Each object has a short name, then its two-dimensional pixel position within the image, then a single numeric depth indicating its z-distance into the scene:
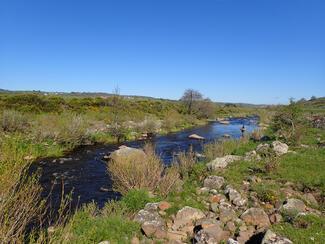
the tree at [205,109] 72.62
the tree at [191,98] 76.21
